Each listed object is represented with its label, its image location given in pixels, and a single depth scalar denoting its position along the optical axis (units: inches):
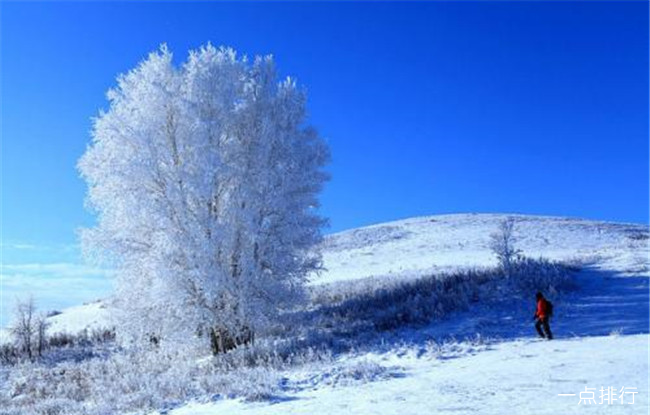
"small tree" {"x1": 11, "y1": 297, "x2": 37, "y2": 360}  1161.5
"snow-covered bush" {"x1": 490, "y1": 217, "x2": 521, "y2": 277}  1104.2
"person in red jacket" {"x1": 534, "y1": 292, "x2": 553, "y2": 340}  633.0
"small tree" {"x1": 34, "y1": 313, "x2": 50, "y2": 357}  1147.2
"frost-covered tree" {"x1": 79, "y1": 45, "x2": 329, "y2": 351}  706.8
